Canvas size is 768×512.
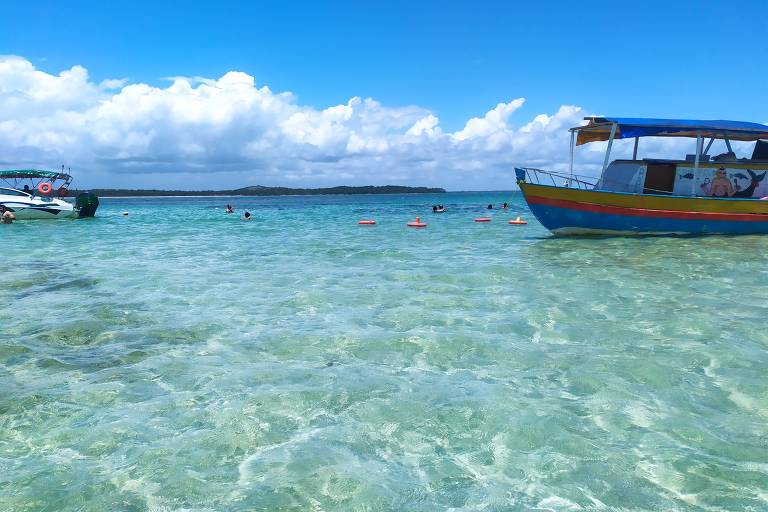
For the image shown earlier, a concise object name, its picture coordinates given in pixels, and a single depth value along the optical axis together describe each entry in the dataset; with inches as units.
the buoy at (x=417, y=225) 1294.8
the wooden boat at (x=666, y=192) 828.0
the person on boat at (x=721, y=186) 848.3
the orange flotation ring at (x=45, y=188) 1665.8
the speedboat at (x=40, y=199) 1467.8
